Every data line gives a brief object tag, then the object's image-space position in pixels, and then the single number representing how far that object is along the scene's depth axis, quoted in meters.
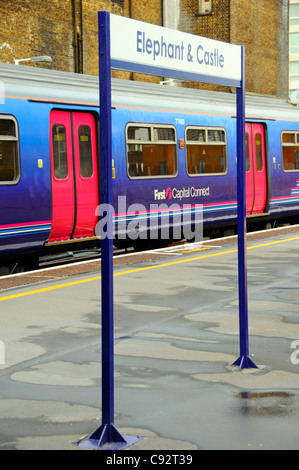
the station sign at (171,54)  4.94
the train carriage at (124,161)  12.71
